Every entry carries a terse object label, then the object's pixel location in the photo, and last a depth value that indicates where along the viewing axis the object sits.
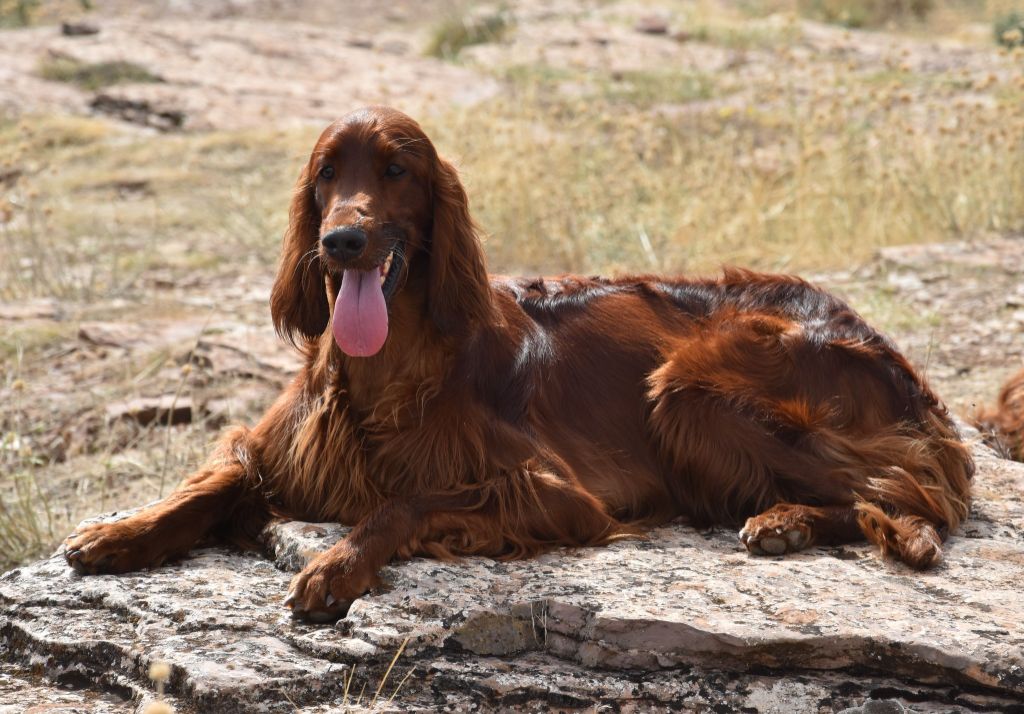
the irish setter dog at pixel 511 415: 3.91
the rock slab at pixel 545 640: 3.31
